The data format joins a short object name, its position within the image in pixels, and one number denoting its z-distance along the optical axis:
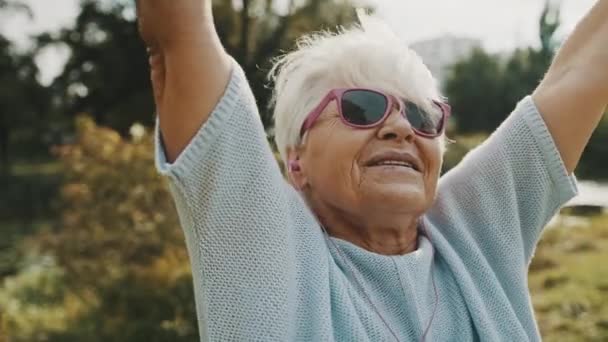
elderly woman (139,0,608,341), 1.22
